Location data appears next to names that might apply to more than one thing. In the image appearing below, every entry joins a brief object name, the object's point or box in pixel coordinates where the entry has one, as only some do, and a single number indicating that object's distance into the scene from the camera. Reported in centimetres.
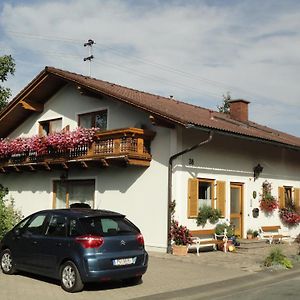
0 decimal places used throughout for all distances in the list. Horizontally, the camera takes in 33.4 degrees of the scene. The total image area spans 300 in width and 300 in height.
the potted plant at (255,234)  1777
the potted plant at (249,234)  1752
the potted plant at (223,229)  1560
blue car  858
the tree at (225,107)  4168
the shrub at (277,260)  1187
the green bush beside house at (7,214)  1639
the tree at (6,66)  2152
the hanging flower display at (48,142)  1595
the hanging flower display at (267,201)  1827
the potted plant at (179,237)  1413
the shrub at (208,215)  1524
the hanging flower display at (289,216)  1928
